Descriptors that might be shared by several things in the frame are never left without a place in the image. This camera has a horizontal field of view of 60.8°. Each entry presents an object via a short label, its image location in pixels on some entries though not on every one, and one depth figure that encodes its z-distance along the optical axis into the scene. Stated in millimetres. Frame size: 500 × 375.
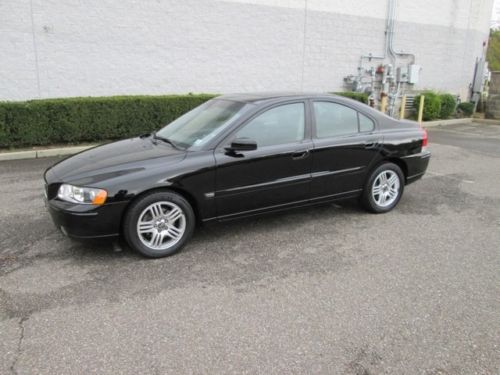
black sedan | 3742
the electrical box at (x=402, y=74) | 14805
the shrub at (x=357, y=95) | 12961
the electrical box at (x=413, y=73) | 14734
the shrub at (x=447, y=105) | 15261
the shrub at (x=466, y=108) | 16516
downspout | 14461
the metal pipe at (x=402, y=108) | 14467
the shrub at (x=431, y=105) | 14812
